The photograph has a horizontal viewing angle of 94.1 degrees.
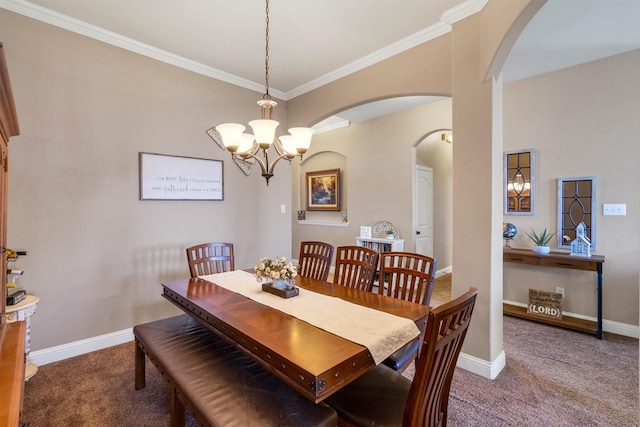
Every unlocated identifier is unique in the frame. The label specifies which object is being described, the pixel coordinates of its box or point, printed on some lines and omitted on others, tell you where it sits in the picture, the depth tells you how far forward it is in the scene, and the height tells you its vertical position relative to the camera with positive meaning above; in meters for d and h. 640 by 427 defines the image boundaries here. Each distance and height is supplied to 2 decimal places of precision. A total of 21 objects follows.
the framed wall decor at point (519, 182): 3.66 +0.37
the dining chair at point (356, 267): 2.29 -0.44
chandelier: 1.94 +0.51
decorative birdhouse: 3.13 -0.35
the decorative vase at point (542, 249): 3.36 -0.43
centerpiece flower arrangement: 1.96 -0.39
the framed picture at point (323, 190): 5.93 +0.45
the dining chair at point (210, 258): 2.60 -0.42
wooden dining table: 1.13 -0.58
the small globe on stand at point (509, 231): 3.69 -0.24
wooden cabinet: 0.92 -0.56
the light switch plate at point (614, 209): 3.07 +0.02
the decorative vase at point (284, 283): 2.00 -0.48
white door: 5.15 +0.03
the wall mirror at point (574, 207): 3.24 +0.05
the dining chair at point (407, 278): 1.77 -0.46
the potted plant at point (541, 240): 3.37 -0.34
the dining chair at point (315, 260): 2.58 -0.43
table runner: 1.35 -0.56
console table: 2.97 -0.57
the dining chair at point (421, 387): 1.04 -0.78
